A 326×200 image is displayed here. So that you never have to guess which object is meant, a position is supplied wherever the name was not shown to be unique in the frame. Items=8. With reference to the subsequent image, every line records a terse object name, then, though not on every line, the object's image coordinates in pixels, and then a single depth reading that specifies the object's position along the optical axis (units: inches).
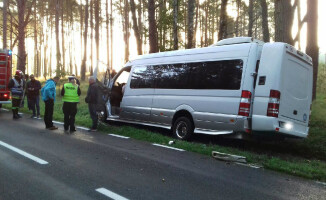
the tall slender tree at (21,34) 790.5
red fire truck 564.4
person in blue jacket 408.2
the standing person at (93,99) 403.9
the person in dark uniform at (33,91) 517.7
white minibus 277.4
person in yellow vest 389.4
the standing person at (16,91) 507.9
